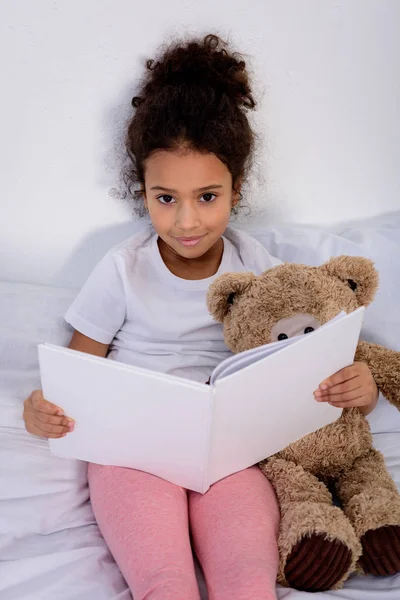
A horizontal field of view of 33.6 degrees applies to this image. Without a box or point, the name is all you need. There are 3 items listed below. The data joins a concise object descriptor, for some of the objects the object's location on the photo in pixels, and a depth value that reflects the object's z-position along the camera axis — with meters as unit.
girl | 0.87
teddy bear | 0.89
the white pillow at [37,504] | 0.88
